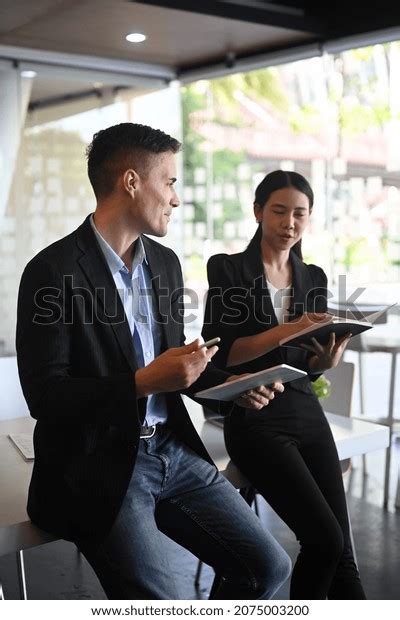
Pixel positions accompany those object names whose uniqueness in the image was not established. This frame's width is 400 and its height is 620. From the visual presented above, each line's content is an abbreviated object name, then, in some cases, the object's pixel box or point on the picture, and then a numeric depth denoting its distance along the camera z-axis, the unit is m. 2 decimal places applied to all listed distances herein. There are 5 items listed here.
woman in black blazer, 2.10
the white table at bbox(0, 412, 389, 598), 1.71
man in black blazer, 1.68
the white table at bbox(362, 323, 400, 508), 4.59
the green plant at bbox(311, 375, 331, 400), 2.54
